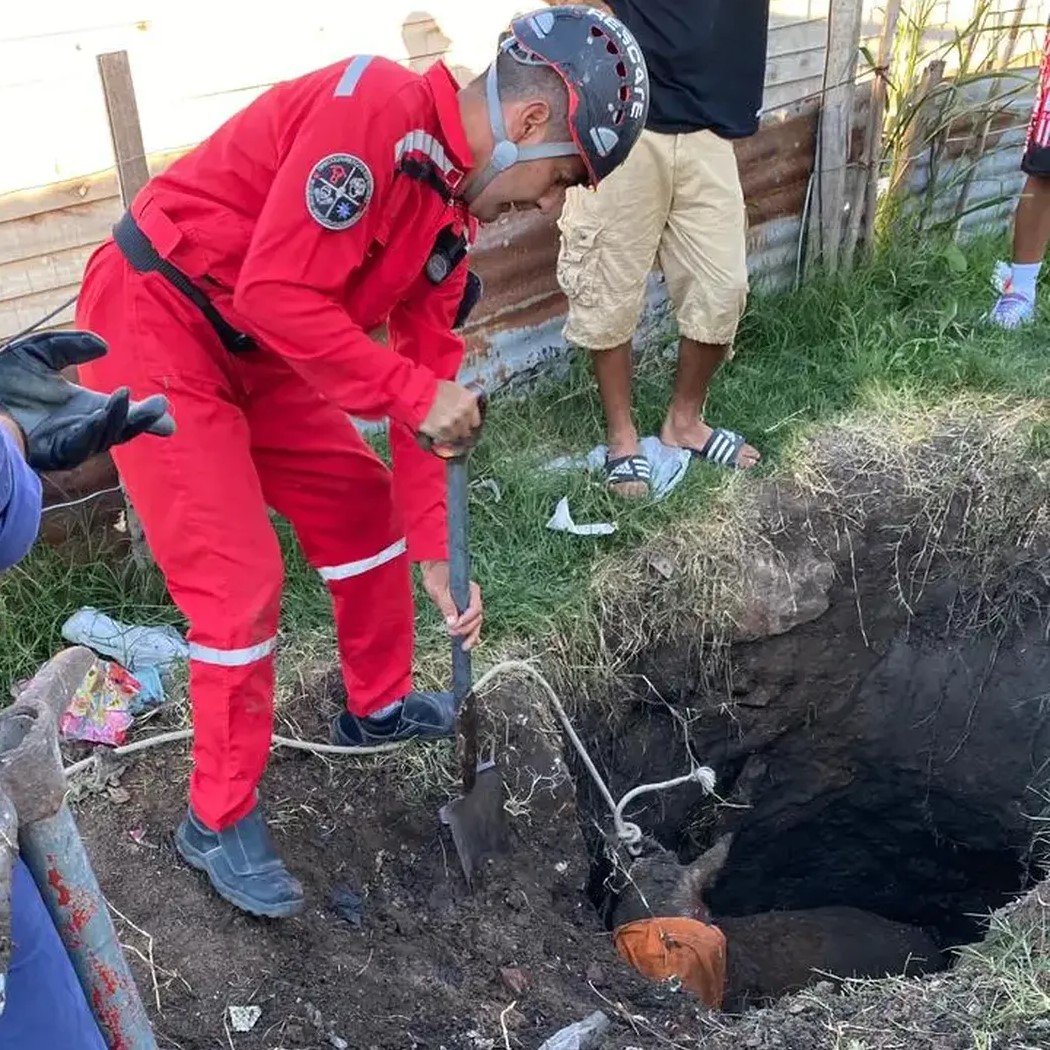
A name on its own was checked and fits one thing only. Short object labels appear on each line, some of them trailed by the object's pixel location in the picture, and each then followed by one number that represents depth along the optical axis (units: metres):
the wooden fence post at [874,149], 4.87
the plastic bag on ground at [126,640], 3.11
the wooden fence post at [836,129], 4.66
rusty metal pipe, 1.35
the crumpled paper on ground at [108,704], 2.85
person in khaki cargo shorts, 3.61
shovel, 2.65
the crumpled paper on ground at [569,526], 3.61
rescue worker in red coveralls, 2.01
